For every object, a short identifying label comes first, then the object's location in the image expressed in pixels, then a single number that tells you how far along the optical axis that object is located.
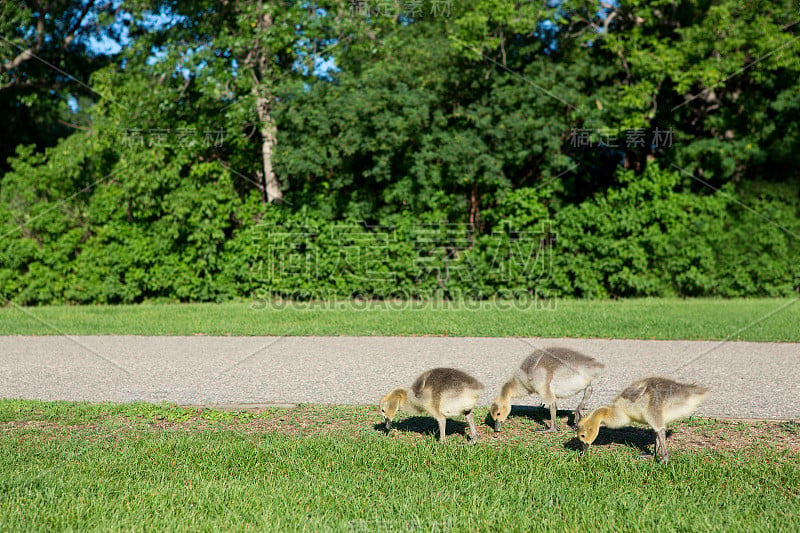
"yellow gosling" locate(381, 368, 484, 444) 5.08
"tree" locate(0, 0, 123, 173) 19.63
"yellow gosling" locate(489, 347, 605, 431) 5.47
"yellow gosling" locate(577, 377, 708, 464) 4.77
